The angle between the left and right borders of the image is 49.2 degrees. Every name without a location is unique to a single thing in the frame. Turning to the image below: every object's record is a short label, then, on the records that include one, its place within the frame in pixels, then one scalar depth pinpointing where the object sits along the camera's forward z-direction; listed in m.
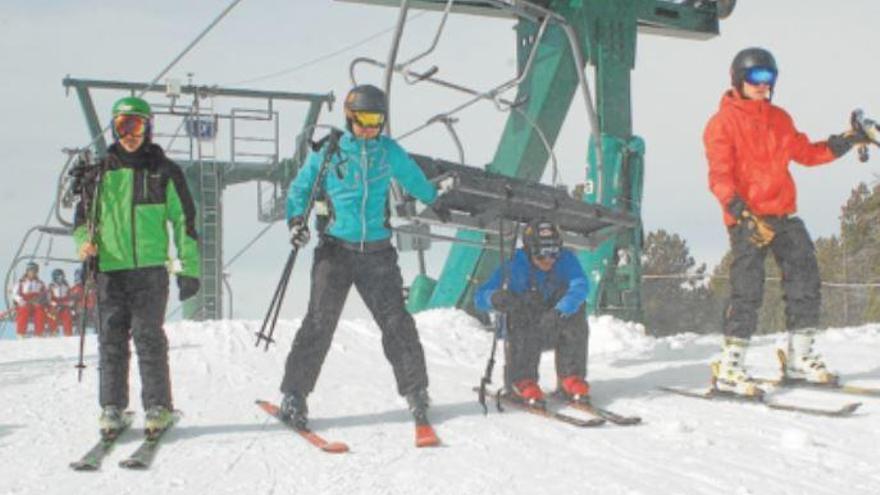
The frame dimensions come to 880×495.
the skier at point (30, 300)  17.59
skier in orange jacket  5.62
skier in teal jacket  5.00
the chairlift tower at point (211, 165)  19.53
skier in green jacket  4.78
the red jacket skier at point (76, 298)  18.23
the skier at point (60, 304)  17.91
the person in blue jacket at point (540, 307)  5.61
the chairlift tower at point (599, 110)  10.07
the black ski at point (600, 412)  5.03
